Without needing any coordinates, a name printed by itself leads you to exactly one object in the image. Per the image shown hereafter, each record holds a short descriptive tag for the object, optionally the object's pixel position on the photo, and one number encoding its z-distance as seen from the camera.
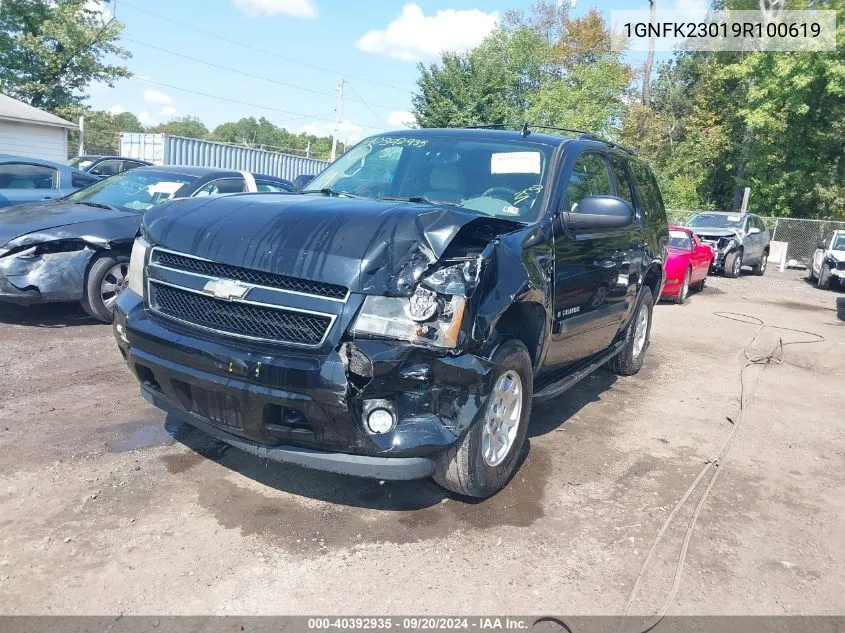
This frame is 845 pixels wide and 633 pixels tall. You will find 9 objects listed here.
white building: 24.52
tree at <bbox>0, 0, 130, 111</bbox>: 29.02
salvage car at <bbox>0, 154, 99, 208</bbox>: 9.24
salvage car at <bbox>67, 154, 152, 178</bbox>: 16.17
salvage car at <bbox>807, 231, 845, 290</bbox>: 17.42
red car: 12.66
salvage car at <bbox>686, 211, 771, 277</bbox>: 19.09
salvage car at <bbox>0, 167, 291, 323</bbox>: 6.59
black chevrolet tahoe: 3.09
